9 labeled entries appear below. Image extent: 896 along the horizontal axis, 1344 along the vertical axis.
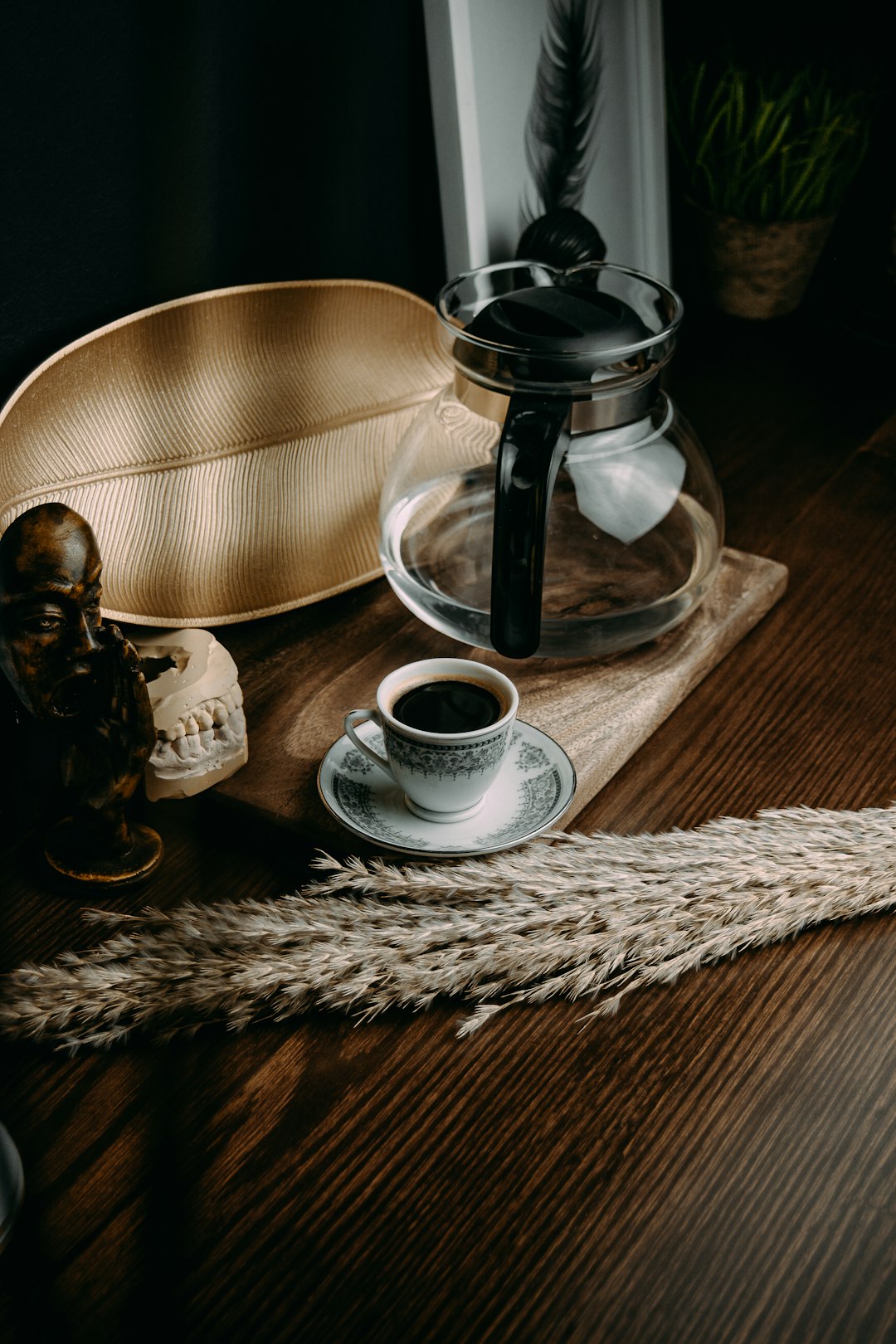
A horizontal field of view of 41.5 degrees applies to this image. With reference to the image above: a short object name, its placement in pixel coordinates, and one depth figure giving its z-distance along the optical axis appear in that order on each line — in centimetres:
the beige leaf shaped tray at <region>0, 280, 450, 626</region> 72
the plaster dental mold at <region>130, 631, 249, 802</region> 66
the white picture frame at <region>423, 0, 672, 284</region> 92
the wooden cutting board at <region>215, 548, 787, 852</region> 69
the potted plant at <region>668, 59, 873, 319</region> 115
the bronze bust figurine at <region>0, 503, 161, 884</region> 56
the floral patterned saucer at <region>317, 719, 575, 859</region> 63
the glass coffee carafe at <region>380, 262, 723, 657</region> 68
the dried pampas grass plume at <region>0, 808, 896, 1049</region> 56
